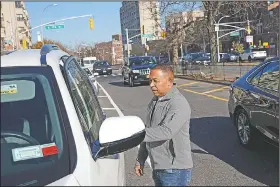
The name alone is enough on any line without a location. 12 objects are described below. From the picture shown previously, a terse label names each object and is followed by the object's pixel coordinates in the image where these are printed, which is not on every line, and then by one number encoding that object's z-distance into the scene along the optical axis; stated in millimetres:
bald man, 1939
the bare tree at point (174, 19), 18300
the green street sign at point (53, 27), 24659
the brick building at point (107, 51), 76371
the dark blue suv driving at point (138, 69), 15839
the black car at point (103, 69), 30712
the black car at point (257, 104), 3659
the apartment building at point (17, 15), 54180
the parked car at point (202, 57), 39686
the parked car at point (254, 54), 37896
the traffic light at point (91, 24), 25201
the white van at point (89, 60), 38084
